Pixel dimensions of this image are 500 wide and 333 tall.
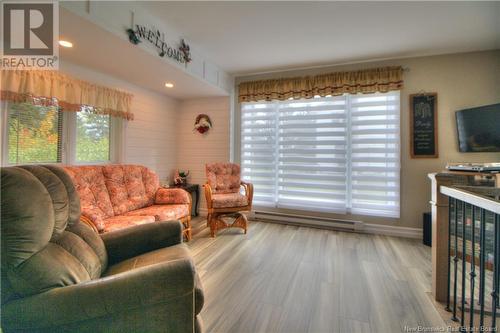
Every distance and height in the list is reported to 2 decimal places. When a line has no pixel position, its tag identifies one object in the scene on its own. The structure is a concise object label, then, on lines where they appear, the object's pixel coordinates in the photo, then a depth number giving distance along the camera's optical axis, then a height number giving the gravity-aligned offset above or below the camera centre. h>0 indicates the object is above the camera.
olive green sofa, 0.90 -0.51
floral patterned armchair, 3.19 -0.44
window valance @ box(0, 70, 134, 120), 2.06 +0.78
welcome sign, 2.14 +1.32
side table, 3.99 -0.54
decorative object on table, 3.98 -0.21
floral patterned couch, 2.23 -0.39
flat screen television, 2.60 +0.49
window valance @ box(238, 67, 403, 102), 3.20 +1.27
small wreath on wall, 4.10 +0.78
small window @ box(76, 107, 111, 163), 2.79 +0.38
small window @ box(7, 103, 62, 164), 2.17 +0.31
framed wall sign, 3.08 +0.59
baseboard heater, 3.36 -0.85
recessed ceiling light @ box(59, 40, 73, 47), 2.08 +1.14
